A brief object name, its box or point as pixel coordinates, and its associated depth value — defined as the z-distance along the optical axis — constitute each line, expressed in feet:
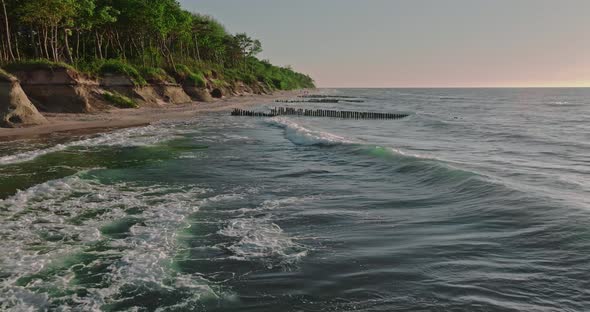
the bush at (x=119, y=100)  135.94
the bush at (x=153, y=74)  169.05
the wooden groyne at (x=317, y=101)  294.56
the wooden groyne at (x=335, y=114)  174.29
